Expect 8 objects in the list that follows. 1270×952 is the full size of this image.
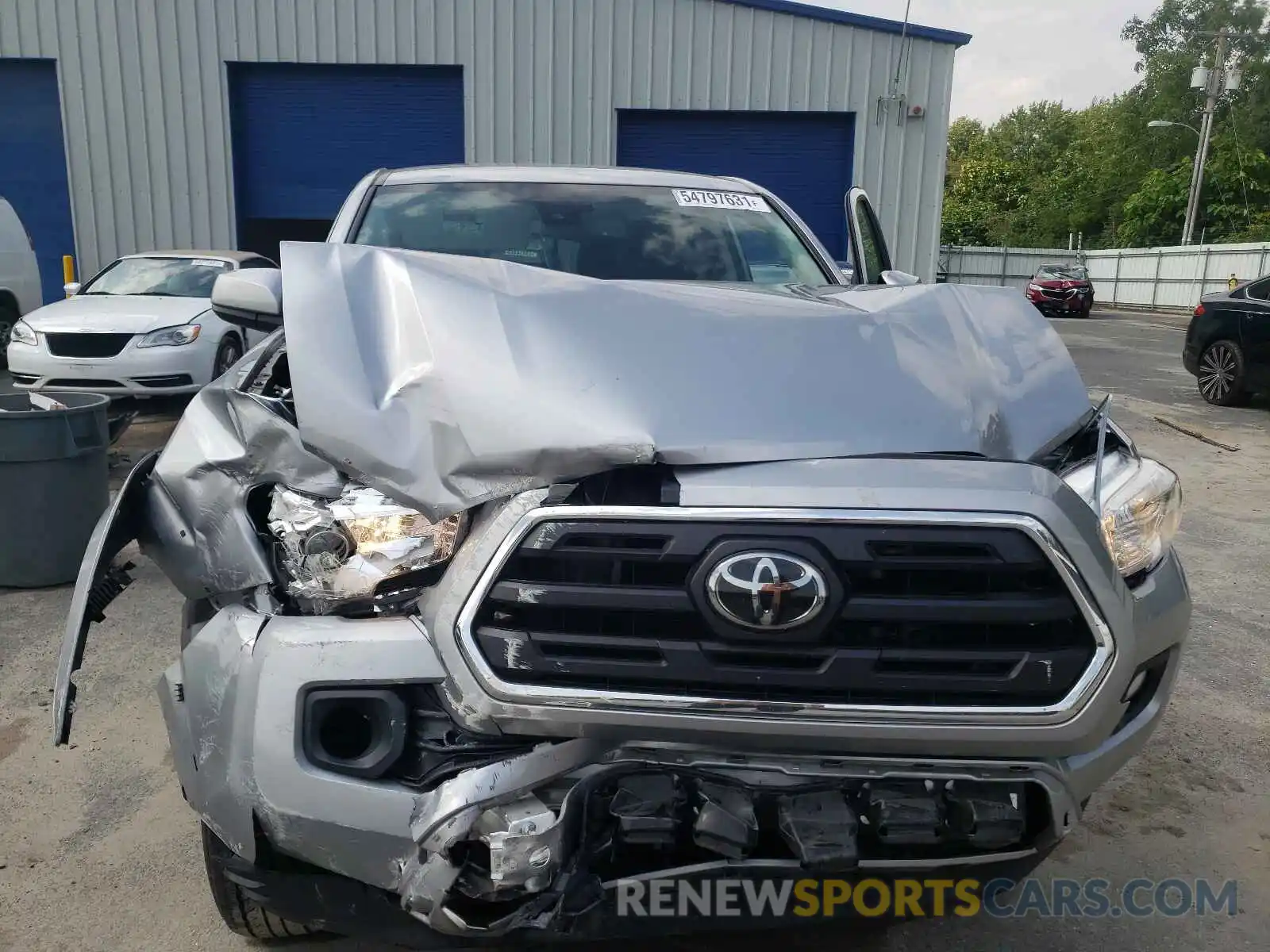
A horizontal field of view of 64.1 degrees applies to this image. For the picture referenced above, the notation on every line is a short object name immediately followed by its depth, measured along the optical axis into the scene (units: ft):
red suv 88.12
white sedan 26.27
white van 35.29
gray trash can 14.75
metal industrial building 41.32
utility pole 119.65
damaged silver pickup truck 5.51
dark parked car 33.37
